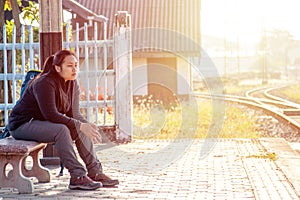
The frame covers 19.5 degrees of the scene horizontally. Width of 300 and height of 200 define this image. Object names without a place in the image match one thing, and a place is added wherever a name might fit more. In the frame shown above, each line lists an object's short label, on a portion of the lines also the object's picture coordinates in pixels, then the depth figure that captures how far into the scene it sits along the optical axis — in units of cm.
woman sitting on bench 810
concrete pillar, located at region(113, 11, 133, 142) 1391
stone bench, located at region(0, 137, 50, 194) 787
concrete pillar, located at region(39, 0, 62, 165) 1038
